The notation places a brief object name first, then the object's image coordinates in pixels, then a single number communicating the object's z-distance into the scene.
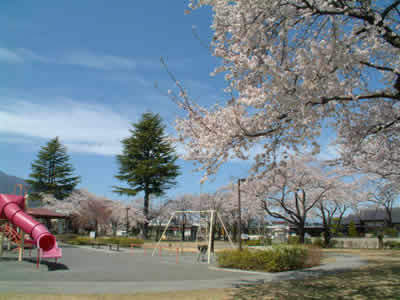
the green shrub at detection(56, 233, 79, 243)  36.34
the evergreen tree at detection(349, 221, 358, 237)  45.50
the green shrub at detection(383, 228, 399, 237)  35.16
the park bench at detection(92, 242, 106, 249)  28.22
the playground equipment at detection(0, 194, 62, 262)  12.97
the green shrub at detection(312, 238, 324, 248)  29.49
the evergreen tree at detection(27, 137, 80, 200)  52.88
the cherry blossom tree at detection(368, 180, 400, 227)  16.75
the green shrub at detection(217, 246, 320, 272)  11.95
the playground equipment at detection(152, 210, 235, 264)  16.56
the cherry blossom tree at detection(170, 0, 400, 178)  5.73
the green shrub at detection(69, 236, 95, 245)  29.62
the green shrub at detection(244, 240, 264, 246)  29.07
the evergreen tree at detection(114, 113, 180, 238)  42.00
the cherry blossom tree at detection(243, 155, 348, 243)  23.91
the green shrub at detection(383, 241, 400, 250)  26.97
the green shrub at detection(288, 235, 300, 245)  28.34
